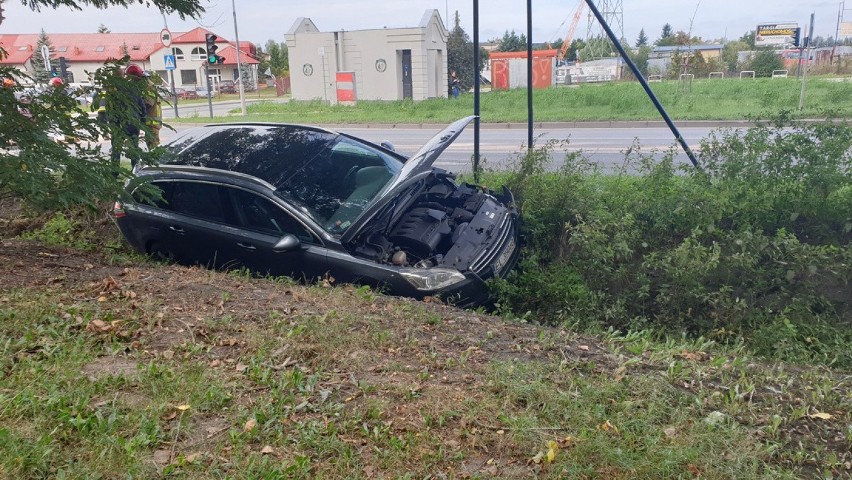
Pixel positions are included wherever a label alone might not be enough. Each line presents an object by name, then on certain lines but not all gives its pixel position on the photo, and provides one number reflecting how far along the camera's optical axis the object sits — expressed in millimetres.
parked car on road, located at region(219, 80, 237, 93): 59438
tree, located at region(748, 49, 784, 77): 34125
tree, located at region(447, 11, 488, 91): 45906
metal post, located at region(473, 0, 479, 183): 8451
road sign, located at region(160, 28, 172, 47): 27797
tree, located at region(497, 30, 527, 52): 64831
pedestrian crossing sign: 28641
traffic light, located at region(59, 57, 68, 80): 20061
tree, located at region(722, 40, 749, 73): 36719
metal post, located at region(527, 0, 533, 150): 8703
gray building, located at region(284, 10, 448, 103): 34375
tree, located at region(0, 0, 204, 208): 5121
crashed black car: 5801
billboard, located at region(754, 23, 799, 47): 48912
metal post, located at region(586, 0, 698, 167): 8359
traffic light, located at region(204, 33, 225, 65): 25002
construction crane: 50953
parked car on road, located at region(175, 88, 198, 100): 51125
